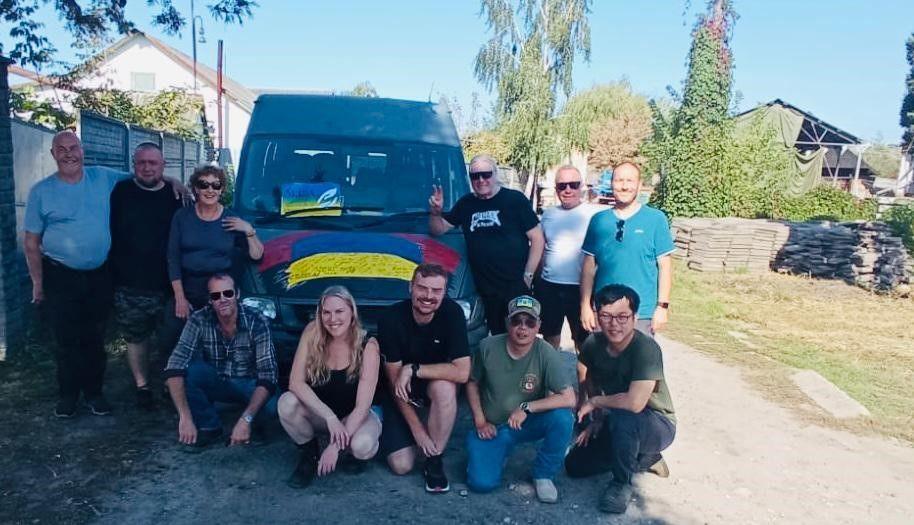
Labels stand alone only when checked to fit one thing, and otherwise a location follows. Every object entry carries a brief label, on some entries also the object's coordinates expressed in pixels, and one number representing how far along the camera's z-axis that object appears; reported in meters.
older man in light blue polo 4.40
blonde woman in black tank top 3.81
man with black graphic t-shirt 4.73
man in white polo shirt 4.86
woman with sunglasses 4.39
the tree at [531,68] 27.61
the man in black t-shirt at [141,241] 4.57
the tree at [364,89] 44.12
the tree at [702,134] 17.86
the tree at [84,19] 8.63
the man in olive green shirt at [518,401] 3.87
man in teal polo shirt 4.36
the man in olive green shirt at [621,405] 3.81
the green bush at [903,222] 13.13
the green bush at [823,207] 18.67
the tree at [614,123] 36.50
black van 4.39
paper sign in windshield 5.16
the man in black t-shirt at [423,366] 3.94
